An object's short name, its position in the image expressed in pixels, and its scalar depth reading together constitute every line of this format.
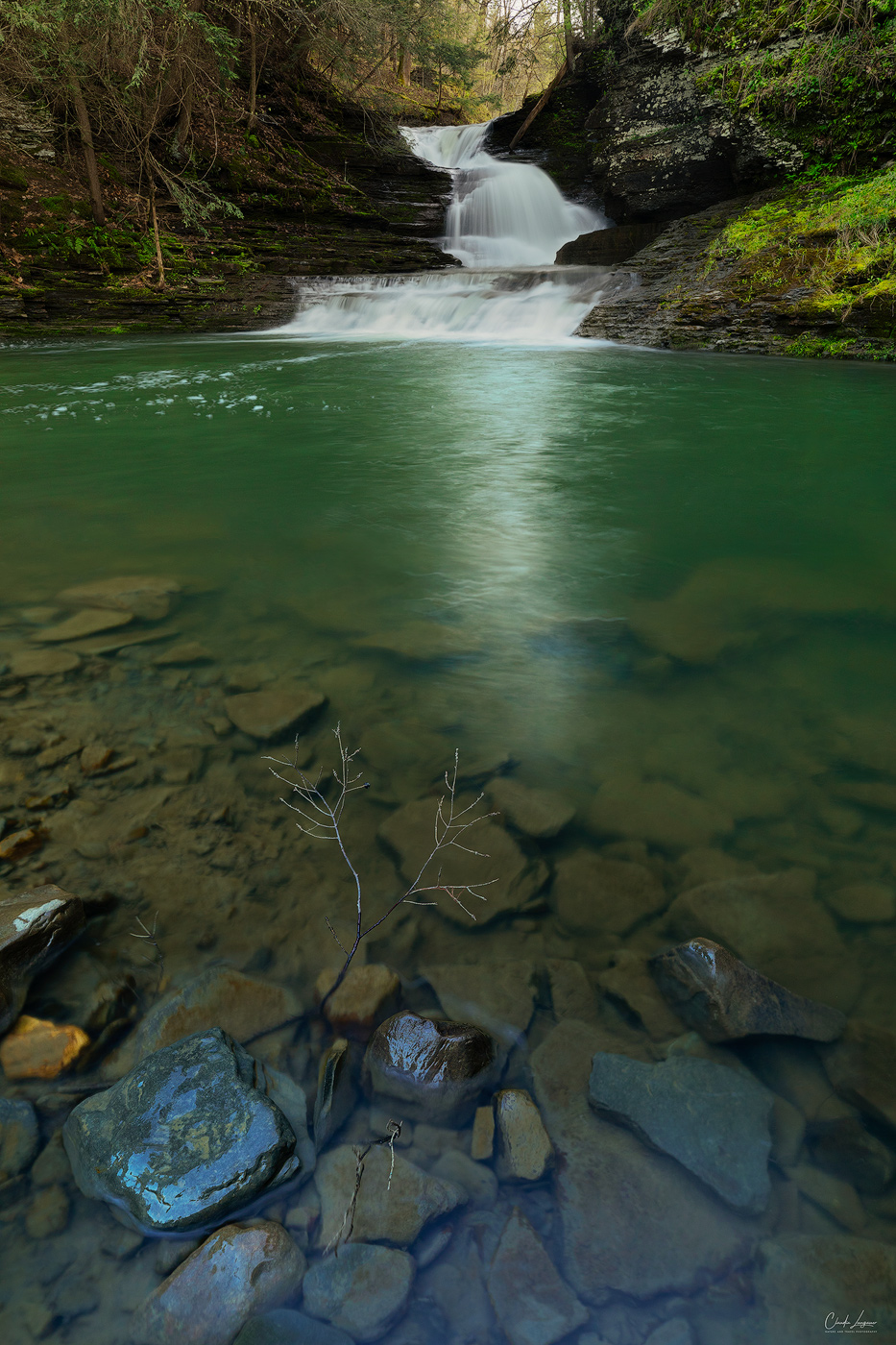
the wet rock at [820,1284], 1.18
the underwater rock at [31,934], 1.59
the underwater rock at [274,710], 2.62
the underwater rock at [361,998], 1.63
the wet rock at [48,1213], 1.25
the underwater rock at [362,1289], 1.16
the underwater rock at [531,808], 2.23
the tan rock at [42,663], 2.89
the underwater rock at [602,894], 1.94
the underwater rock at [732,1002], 1.61
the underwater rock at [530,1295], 1.17
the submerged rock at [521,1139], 1.37
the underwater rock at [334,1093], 1.43
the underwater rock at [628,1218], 1.23
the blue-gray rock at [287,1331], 1.14
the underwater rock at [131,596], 3.39
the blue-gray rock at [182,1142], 1.27
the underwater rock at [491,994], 1.66
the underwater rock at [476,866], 1.98
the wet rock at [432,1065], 1.47
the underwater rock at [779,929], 1.75
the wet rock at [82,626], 3.15
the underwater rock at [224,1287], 1.14
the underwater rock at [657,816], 2.20
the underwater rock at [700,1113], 1.36
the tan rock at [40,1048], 1.49
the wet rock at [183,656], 3.02
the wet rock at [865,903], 1.91
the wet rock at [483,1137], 1.40
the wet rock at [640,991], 1.65
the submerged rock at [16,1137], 1.32
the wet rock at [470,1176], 1.34
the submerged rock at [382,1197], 1.27
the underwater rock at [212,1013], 1.58
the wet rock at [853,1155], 1.35
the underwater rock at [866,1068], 1.48
